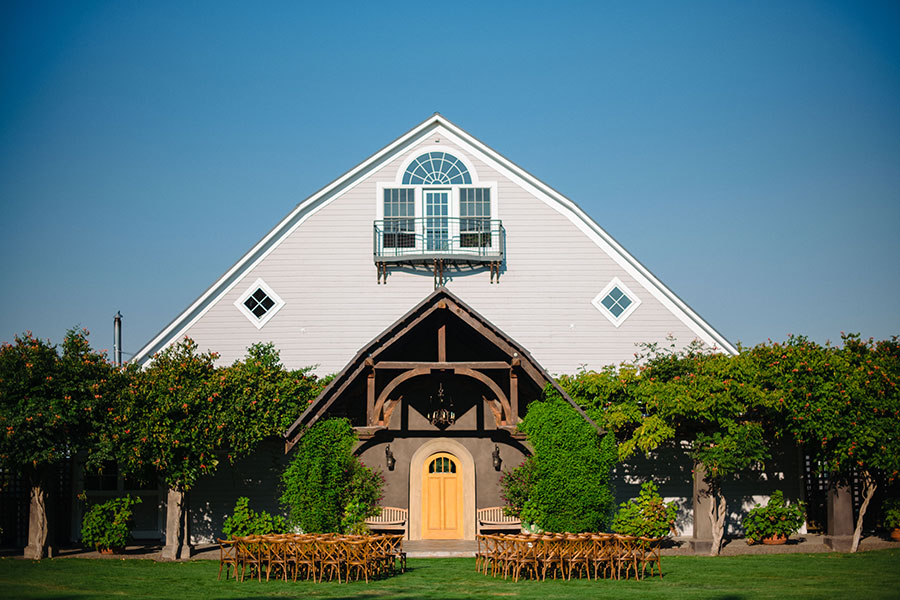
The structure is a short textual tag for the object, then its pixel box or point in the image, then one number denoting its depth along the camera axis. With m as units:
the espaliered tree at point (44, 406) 18.70
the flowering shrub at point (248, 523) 19.08
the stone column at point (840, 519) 19.83
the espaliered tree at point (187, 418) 18.94
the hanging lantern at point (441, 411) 19.91
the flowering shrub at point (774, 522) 20.45
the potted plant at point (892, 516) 20.98
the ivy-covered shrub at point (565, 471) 18.00
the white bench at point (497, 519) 20.12
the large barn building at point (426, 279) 23.30
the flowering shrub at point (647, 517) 19.66
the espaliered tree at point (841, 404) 18.83
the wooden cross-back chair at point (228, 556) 16.12
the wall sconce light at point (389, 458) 20.50
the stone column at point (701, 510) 19.98
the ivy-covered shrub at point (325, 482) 18.11
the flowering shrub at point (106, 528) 20.27
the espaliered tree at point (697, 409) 19.17
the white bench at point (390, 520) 19.95
